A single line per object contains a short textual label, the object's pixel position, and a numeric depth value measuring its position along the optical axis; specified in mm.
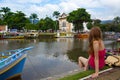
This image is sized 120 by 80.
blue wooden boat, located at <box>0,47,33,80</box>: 5175
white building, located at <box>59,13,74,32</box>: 48486
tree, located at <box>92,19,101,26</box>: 45731
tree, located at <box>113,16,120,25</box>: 52684
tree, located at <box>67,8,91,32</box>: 36757
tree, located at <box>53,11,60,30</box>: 51124
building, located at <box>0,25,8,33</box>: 33169
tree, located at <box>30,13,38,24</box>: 52779
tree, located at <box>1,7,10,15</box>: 43463
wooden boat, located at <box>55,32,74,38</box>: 30447
